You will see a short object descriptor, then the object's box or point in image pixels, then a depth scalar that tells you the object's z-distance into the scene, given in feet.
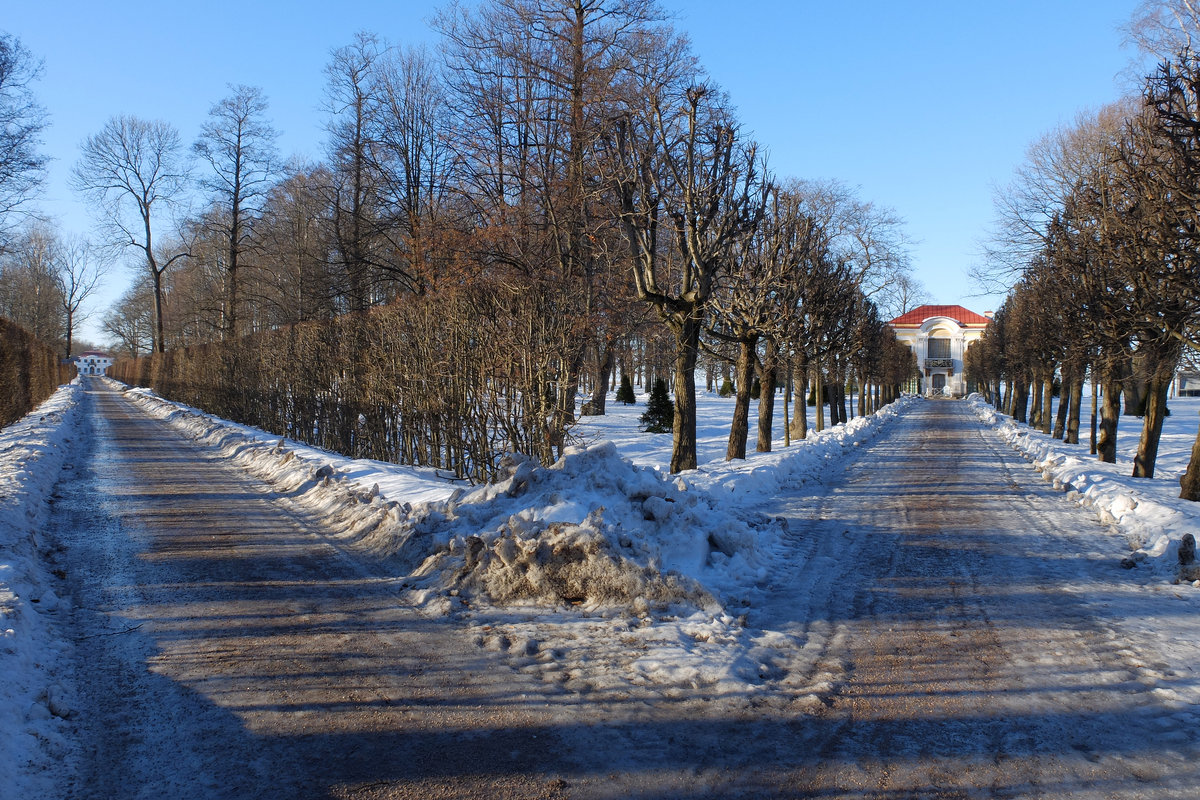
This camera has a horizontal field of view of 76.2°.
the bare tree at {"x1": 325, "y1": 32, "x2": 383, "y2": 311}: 84.12
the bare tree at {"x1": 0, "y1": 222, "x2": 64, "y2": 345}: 200.57
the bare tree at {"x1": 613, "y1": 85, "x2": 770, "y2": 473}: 39.45
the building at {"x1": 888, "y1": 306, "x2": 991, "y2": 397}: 310.24
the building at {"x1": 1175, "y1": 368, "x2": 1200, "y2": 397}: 250.98
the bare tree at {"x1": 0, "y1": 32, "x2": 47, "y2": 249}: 66.08
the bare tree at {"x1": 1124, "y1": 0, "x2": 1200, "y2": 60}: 62.75
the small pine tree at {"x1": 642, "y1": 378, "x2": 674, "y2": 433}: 85.81
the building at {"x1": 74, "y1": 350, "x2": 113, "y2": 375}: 458.50
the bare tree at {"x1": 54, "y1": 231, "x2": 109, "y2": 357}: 224.12
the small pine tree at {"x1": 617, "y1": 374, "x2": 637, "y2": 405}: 146.10
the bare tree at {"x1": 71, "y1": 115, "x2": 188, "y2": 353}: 142.61
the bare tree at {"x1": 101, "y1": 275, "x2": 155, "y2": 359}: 216.33
